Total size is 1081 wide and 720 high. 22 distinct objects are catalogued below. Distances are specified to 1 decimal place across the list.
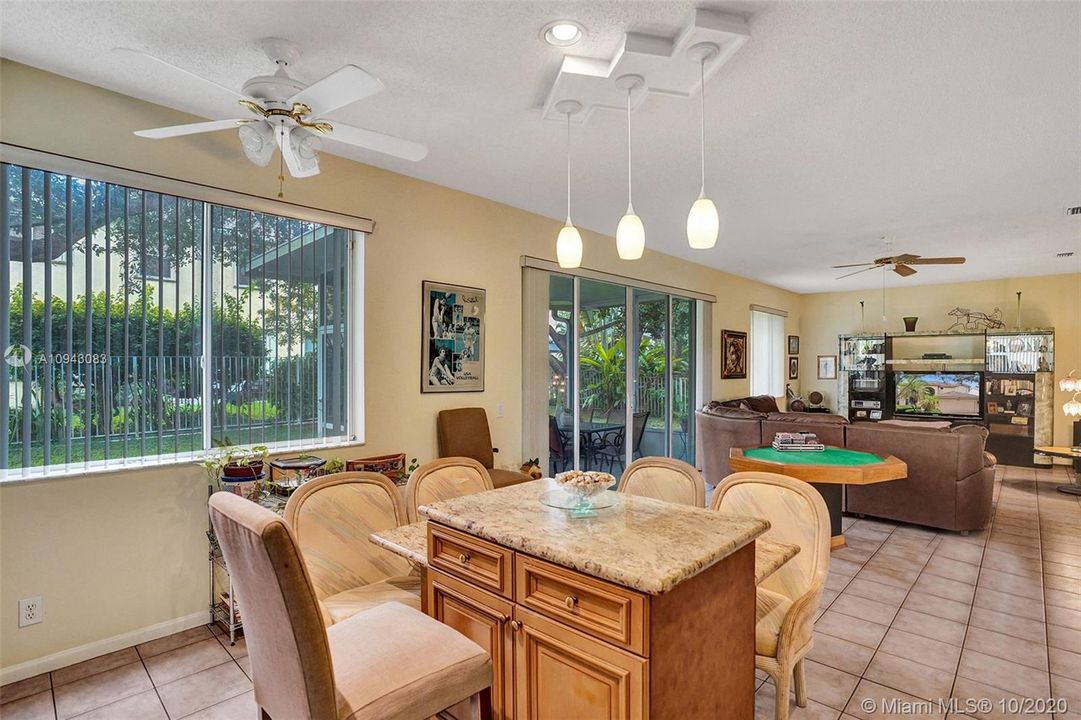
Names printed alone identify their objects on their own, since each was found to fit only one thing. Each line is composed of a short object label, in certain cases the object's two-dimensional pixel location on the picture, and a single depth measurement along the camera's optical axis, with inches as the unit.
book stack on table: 174.9
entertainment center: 286.8
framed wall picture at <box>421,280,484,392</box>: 153.3
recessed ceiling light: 79.7
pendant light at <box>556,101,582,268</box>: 89.5
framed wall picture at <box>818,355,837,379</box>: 367.6
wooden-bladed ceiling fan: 199.3
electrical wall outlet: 95.1
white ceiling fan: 75.7
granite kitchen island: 53.0
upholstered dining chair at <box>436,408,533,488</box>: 152.9
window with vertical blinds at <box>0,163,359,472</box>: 97.0
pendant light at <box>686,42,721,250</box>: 77.1
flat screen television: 305.4
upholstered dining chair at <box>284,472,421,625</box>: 82.7
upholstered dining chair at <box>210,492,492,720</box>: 51.1
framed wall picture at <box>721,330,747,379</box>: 286.2
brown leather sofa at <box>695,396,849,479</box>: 196.1
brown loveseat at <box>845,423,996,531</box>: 175.2
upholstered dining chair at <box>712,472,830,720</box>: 74.5
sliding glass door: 202.2
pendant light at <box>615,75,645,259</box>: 82.5
